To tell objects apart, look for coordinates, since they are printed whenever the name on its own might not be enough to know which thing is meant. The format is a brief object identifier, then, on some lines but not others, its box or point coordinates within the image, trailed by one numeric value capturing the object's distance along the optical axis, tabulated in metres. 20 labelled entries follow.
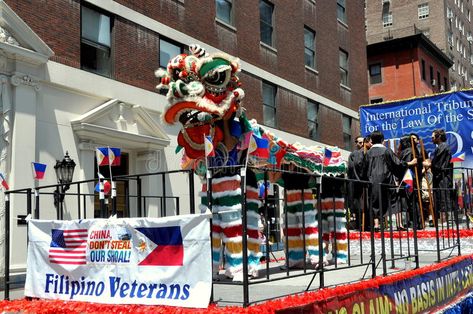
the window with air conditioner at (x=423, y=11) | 57.34
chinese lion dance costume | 5.73
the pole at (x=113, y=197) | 5.14
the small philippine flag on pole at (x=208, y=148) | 4.71
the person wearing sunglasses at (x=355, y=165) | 10.34
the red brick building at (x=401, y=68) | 45.44
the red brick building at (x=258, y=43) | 14.70
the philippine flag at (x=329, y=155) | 7.55
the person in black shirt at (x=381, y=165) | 8.91
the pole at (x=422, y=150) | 11.94
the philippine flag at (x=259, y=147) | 6.03
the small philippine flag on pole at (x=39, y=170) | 7.07
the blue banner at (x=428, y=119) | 14.26
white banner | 4.27
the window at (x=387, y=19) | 59.09
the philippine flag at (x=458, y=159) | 11.64
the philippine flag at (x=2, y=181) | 6.51
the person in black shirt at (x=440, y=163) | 11.45
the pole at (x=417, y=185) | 10.23
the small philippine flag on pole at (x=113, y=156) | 5.70
